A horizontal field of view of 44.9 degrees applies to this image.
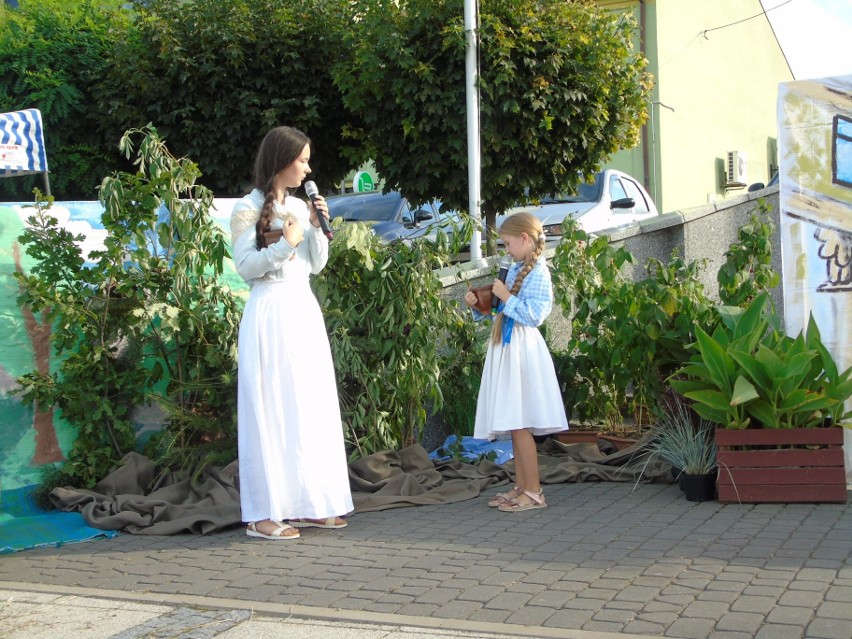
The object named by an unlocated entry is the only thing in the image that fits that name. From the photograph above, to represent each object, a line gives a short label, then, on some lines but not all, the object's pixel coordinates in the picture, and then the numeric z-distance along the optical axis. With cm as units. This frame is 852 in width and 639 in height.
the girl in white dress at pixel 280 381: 522
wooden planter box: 554
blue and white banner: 1180
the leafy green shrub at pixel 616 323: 651
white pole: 966
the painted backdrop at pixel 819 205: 601
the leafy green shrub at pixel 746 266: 682
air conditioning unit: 2822
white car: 1356
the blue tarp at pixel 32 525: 533
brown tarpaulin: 557
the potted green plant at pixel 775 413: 552
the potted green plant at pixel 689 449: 577
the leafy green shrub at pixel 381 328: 639
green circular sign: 1902
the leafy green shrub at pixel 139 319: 602
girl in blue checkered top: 569
